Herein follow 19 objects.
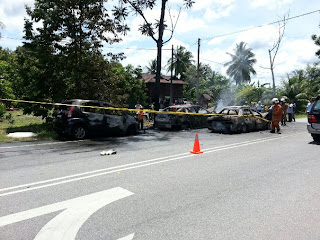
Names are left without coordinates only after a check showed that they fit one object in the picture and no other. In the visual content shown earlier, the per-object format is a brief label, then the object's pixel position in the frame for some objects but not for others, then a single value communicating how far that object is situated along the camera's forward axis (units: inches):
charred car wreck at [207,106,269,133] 505.7
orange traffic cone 308.8
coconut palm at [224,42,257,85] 2425.0
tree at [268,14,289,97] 1302.9
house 1873.8
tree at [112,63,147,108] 1205.5
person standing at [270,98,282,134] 502.9
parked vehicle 371.2
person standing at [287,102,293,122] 785.6
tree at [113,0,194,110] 661.9
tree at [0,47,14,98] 567.7
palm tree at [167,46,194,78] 2277.3
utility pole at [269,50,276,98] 1301.7
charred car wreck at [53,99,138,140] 401.7
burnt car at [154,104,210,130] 553.6
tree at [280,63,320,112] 1206.0
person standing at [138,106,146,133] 563.8
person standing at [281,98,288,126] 691.3
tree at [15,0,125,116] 543.9
